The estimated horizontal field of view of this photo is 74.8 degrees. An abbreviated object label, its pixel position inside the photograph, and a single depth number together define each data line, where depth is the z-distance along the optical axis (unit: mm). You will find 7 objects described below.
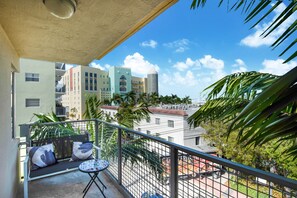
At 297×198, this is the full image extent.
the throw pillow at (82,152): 3557
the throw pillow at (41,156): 3203
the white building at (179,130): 19000
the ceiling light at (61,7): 1689
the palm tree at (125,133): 2738
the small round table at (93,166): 2719
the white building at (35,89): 15320
